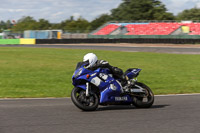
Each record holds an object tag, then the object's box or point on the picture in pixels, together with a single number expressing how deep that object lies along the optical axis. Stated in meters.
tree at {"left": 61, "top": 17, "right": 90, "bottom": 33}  111.08
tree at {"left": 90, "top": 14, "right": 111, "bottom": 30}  106.43
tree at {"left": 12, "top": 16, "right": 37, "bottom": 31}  123.20
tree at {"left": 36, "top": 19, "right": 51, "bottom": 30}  121.94
